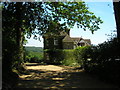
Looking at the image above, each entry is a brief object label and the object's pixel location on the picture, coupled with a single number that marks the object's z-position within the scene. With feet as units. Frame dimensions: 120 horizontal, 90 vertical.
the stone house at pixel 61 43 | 113.91
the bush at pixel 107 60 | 22.04
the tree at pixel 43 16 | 39.27
